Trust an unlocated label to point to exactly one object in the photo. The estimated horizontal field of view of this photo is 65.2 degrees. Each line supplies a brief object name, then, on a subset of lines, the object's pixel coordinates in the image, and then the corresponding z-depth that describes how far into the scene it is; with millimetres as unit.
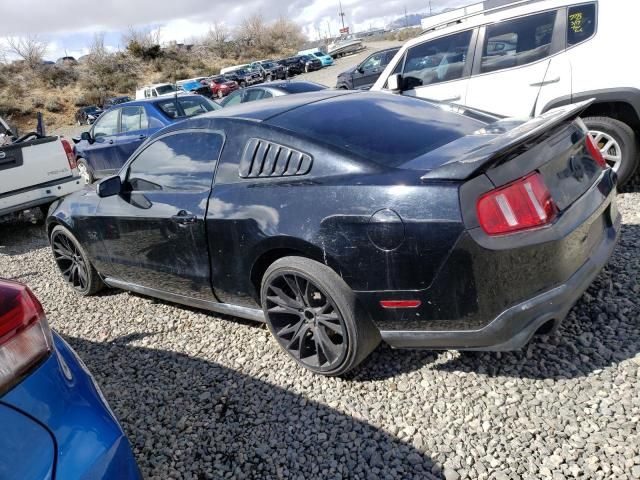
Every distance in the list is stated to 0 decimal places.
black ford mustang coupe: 2285
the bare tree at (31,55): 44000
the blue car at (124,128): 8500
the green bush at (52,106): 35656
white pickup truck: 6773
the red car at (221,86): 32938
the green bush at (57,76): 41125
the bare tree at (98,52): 47688
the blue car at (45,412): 1418
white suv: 4359
